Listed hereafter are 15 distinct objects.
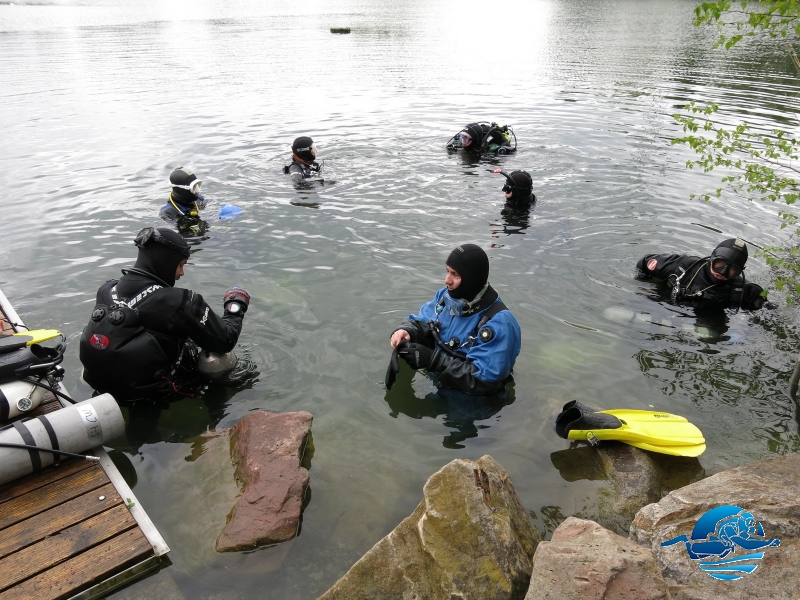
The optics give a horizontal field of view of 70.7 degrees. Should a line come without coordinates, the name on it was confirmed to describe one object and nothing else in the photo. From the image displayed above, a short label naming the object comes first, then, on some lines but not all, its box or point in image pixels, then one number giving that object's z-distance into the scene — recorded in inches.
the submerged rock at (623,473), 163.3
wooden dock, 134.3
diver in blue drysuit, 190.5
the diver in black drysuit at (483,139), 487.8
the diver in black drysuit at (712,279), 252.5
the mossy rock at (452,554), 127.1
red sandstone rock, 150.7
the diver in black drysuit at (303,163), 421.7
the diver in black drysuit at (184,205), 336.5
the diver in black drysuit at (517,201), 366.0
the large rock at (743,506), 119.6
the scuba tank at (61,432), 155.7
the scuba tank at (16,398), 167.3
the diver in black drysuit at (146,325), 182.9
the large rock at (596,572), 108.9
